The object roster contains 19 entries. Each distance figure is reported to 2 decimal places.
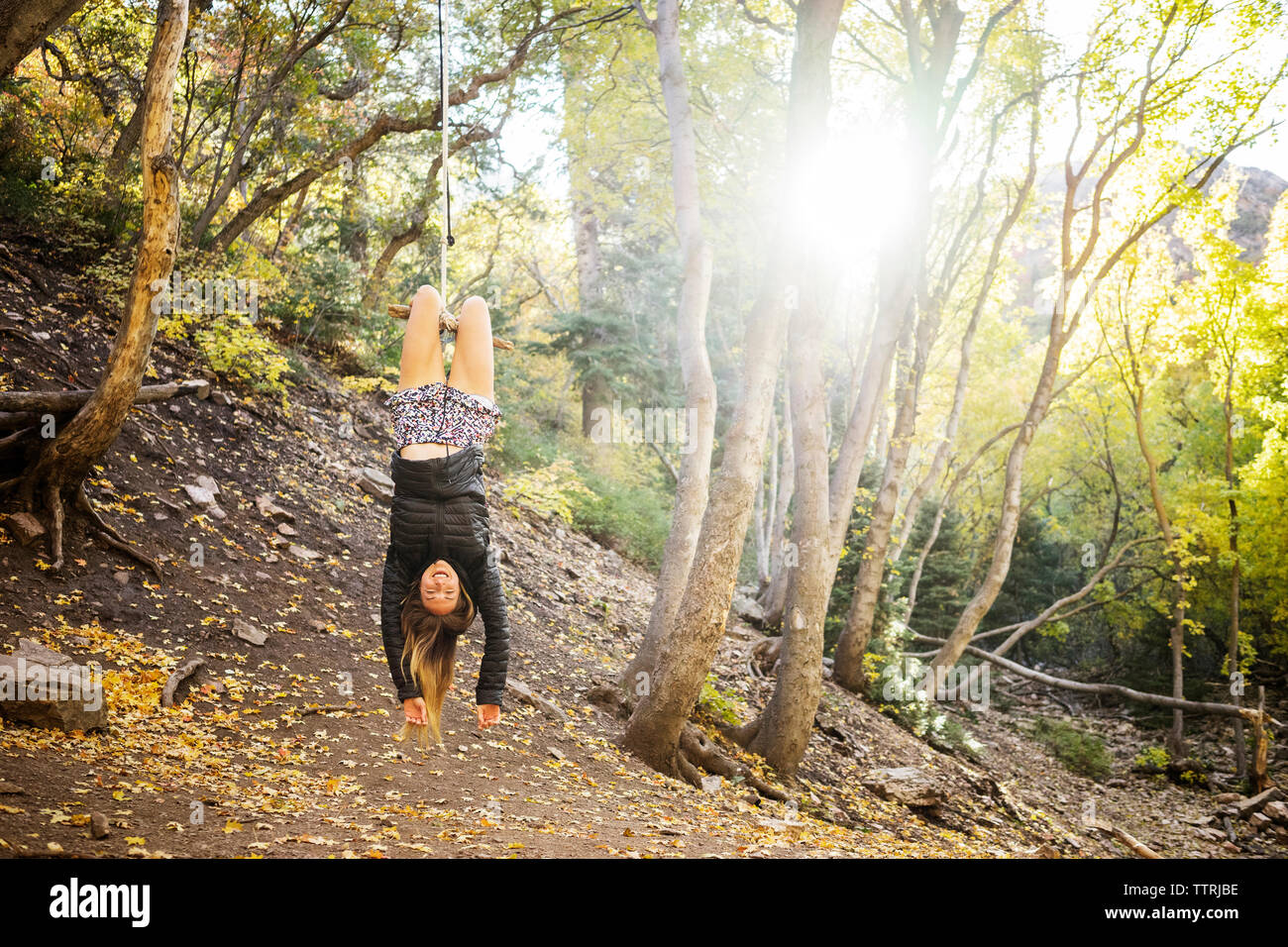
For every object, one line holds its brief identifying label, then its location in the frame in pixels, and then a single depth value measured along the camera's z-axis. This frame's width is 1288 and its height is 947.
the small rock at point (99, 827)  3.39
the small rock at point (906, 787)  8.35
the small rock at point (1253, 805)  11.91
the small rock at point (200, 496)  7.36
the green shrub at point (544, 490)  13.18
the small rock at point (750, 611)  15.55
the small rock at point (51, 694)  4.27
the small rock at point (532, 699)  7.30
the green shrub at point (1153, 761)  14.41
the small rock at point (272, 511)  7.95
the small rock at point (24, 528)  5.67
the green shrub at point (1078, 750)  14.04
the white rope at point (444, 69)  3.77
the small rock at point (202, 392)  8.63
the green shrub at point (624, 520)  15.96
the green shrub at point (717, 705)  8.12
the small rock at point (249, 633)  6.14
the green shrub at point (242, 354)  9.23
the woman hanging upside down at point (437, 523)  3.68
